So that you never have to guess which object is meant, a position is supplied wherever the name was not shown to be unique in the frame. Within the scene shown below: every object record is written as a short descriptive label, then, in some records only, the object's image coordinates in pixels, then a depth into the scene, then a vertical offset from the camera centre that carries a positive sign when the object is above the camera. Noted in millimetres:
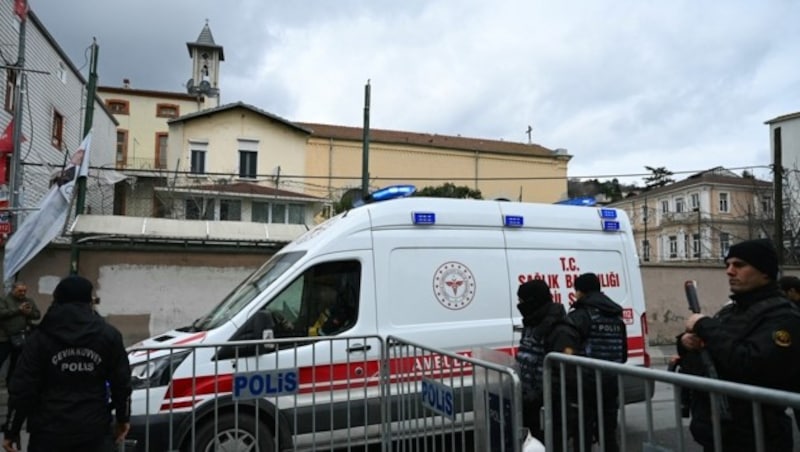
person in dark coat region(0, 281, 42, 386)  7773 -768
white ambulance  4316 -319
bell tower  47000 +17716
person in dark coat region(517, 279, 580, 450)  4152 -550
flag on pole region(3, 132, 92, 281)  9500 +708
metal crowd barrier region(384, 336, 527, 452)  2748 -766
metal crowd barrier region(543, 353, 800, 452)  1661 -445
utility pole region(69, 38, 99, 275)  11250 +3209
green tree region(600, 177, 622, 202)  56600 +8187
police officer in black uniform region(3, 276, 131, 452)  3246 -669
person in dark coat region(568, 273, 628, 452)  4582 -467
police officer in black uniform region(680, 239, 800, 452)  2194 -311
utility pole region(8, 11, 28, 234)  10570 +2108
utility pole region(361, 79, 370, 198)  13922 +2913
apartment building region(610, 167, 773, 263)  44625 +4553
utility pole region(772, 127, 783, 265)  16812 +2427
